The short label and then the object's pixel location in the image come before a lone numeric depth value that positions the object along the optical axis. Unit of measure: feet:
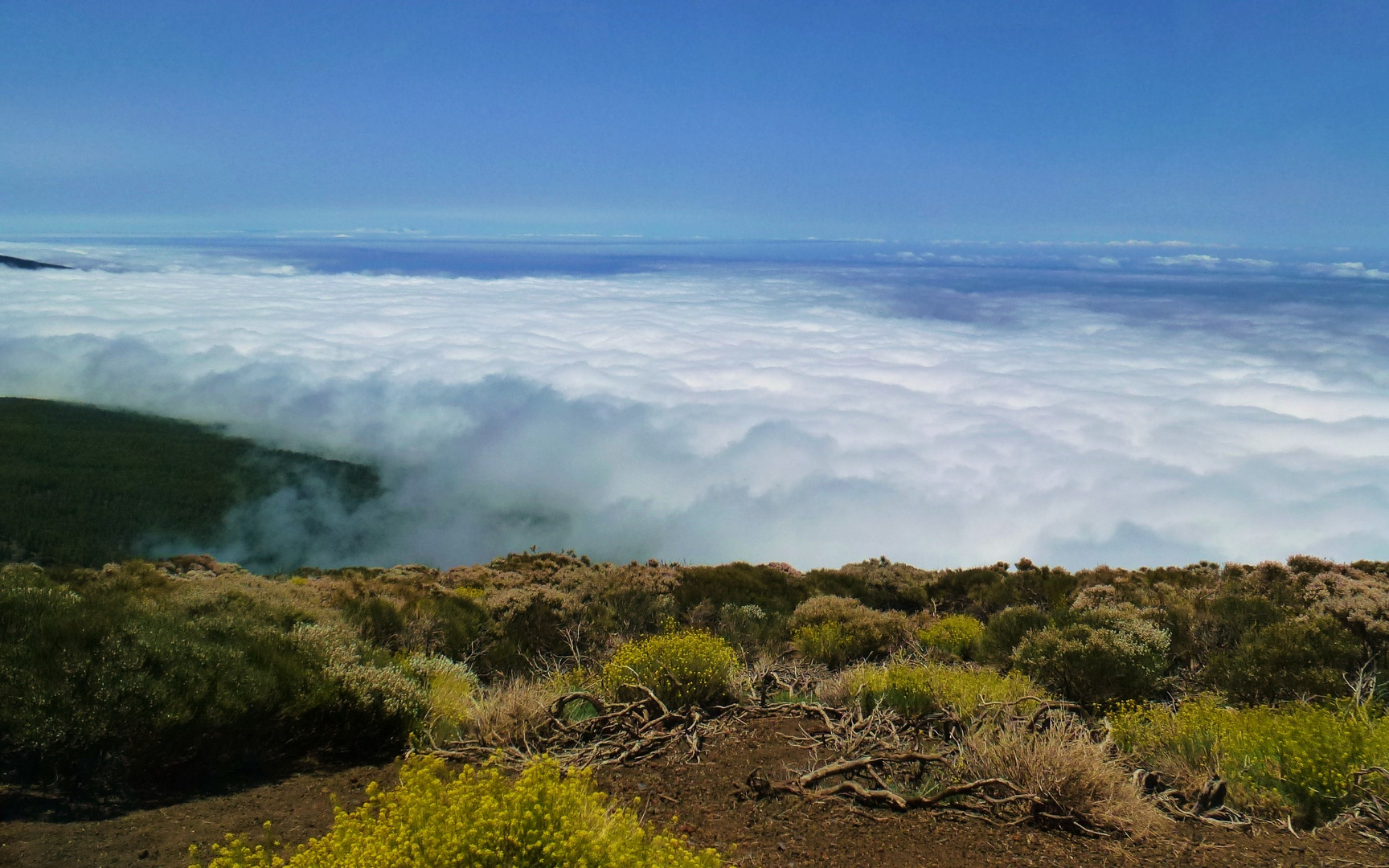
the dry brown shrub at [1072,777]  13.78
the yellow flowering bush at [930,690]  19.99
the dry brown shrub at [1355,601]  26.86
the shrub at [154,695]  13.97
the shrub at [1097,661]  24.75
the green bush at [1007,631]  30.12
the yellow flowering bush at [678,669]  20.56
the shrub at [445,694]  18.47
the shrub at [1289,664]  23.85
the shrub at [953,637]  31.60
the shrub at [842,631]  30.53
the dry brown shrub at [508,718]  17.71
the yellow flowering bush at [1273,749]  15.06
